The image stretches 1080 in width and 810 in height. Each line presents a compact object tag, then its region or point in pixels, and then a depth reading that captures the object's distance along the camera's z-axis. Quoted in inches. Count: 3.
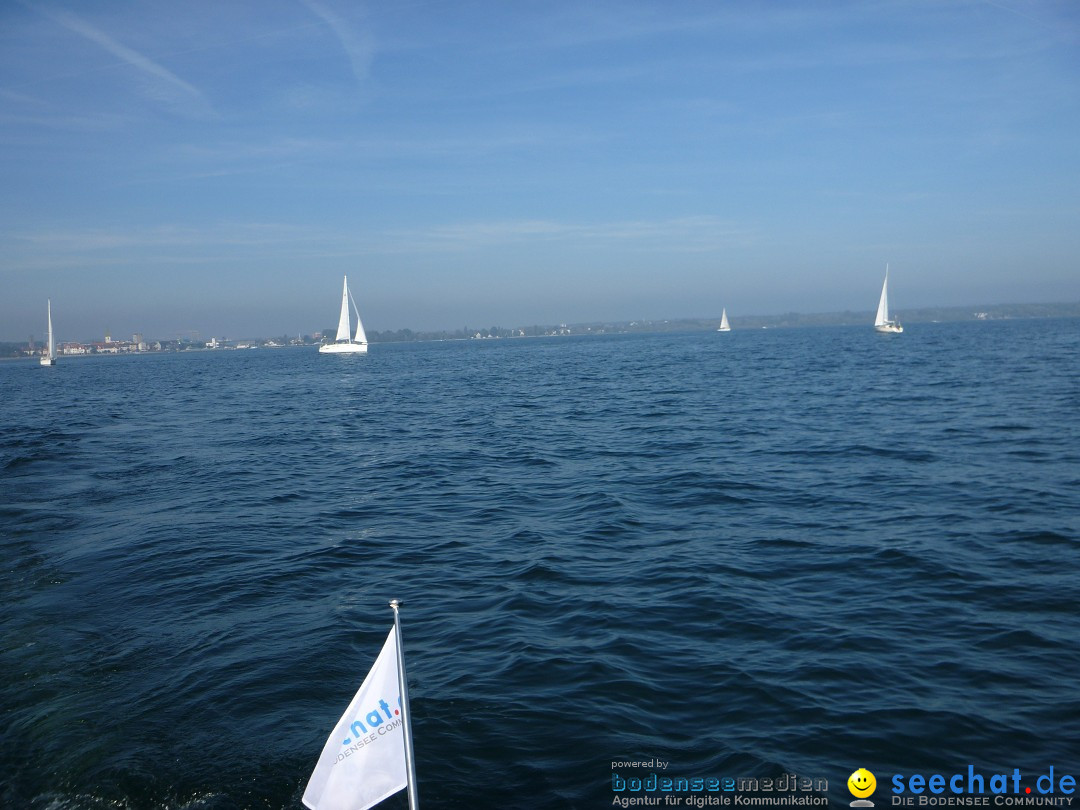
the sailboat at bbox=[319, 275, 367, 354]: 5516.7
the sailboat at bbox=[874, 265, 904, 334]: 5876.0
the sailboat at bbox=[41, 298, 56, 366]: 5580.7
